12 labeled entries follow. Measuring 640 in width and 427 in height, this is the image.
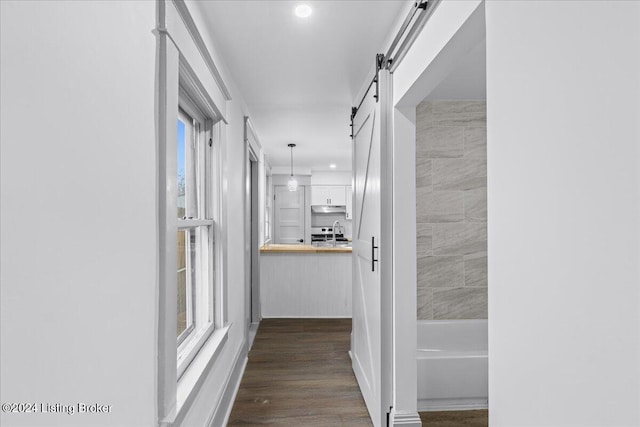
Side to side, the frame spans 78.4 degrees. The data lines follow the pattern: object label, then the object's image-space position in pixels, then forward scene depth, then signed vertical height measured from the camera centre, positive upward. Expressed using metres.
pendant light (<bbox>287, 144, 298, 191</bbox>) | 6.69 +0.54
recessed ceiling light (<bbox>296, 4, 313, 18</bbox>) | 1.97 +1.05
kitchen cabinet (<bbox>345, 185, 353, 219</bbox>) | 8.63 +0.29
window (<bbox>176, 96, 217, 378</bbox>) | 2.08 -0.11
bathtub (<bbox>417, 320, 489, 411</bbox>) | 2.74 -1.16
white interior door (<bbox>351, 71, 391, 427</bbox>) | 2.33 -0.38
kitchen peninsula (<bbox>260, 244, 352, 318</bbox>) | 5.18 -0.88
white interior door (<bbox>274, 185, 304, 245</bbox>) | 8.34 -0.01
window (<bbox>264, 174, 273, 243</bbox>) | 7.70 +0.22
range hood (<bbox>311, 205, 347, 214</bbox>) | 8.64 +0.14
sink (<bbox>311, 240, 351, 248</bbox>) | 7.02 -0.53
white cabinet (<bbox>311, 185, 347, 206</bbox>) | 8.61 +0.45
